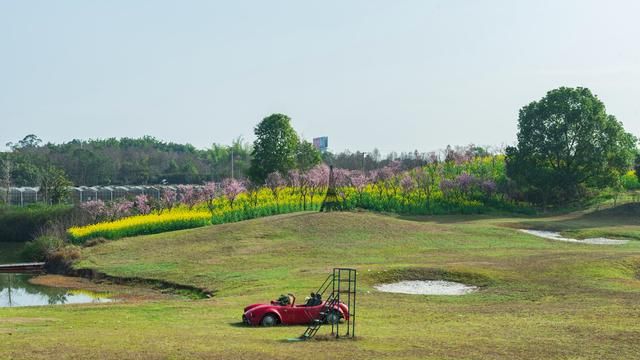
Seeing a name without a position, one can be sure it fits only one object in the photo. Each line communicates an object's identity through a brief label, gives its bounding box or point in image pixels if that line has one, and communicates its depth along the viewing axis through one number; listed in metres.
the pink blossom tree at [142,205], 66.81
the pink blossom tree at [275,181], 72.69
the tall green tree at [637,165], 73.93
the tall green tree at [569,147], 70.00
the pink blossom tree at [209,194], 65.62
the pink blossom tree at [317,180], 70.77
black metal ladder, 19.27
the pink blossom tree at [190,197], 67.79
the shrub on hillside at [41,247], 53.25
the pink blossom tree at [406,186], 69.12
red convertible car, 21.97
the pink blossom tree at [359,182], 71.29
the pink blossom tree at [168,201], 67.69
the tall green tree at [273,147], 78.50
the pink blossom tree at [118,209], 65.06
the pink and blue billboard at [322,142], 111.06
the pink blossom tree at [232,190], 66.56
